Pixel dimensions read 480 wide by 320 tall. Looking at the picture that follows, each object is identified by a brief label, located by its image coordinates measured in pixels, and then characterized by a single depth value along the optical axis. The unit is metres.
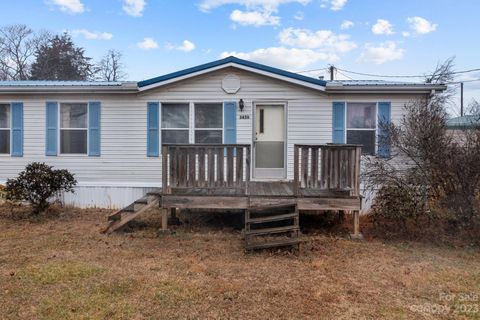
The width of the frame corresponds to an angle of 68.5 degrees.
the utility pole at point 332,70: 26.16
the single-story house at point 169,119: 8.10
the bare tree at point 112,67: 35.69
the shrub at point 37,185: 7.07
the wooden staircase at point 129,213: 6.15
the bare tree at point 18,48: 32.81
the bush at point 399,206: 5.84
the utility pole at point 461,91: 25.21
